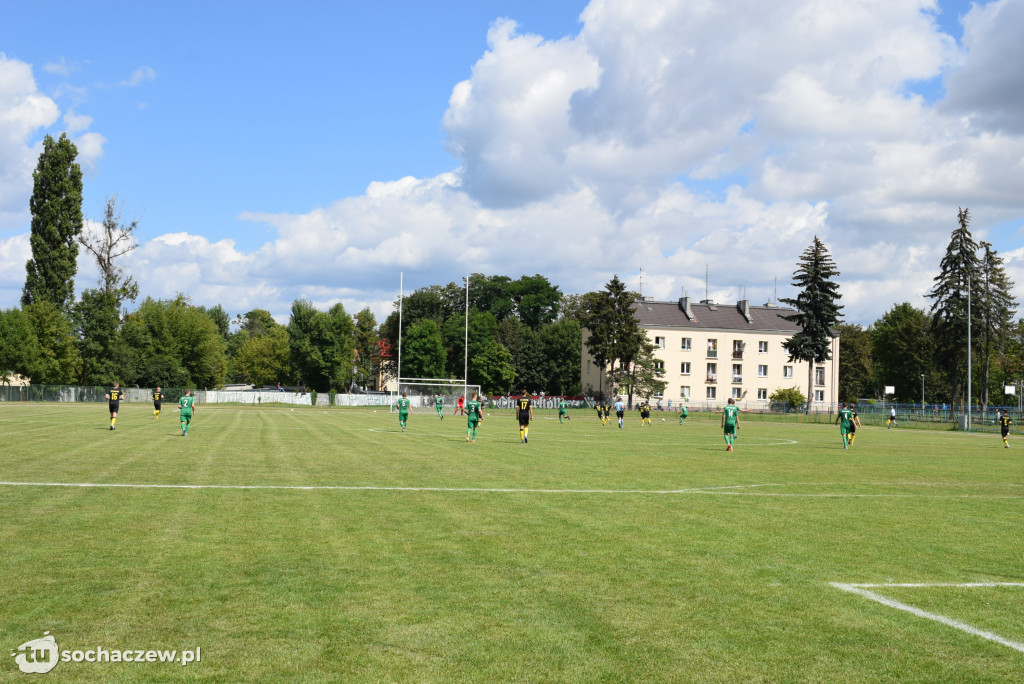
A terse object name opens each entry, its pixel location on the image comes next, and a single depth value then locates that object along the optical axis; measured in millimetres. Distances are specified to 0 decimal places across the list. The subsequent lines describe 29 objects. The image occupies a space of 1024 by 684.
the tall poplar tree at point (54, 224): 73312
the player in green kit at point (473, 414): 30344
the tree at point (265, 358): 124938
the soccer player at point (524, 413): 30906
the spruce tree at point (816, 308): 83000
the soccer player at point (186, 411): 30156
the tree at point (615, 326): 87688
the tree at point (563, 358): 110688
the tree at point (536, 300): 125125
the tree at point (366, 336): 117338
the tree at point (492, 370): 103000
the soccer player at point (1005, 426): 37144
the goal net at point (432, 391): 77500
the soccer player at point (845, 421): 32188
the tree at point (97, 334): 80562
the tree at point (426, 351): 108000
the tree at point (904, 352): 107688
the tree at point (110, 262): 80188
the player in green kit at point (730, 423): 28891
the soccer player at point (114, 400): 33312
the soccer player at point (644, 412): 57775
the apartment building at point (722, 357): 100062
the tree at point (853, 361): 116750
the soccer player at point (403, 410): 38594
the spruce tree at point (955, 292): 73688
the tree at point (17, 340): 74000
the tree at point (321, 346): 104250
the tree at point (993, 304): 76562
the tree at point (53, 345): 75188
